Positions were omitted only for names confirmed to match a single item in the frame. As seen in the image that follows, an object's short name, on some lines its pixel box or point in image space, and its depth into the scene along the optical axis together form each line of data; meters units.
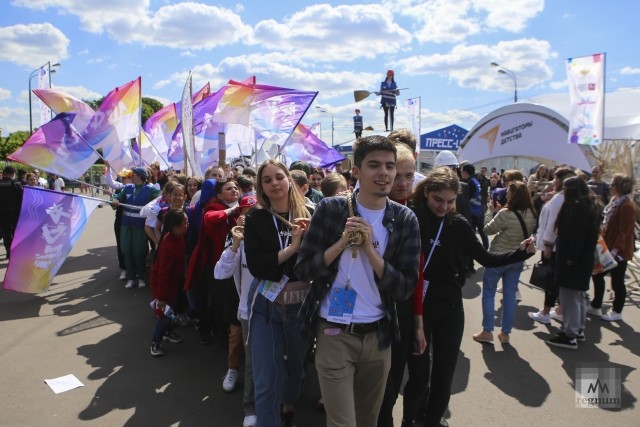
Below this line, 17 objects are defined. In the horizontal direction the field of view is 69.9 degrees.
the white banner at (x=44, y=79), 25.17
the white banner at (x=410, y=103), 17.78
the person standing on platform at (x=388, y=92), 12.38
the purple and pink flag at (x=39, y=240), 6.36
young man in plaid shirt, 2.27
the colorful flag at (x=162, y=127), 12.62
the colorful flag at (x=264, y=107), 7.99
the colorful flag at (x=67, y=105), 8.09
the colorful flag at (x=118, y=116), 8.12
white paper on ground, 4.06
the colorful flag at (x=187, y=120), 7.20
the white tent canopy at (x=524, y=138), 18.42
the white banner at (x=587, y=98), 10.53
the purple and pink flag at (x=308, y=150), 11.13
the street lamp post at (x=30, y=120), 38.53
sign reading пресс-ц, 34.12
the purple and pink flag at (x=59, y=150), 6.90
